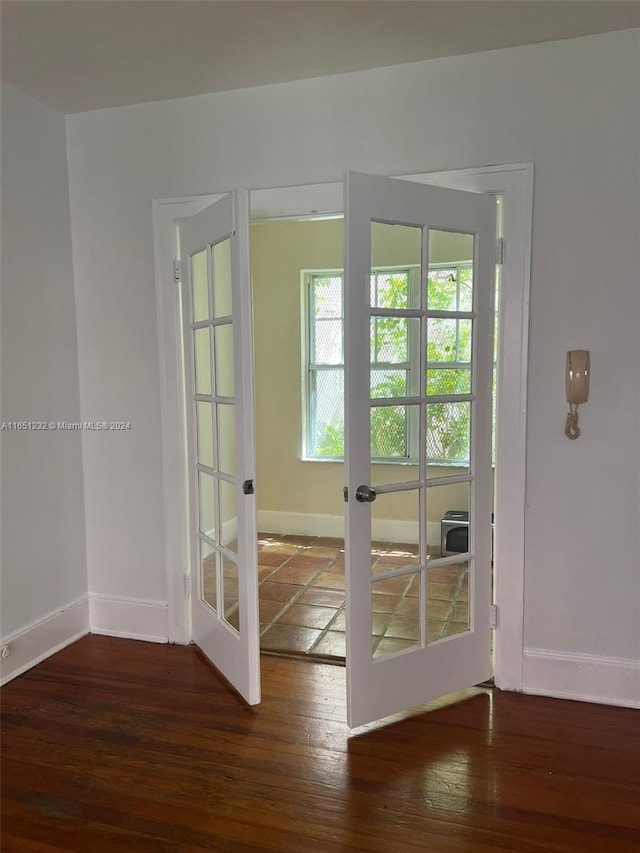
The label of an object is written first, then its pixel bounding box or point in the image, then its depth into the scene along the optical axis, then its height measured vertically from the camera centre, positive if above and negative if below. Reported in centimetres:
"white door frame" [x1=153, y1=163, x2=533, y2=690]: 248 +14
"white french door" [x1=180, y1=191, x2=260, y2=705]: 240 -32
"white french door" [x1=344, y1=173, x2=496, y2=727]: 226 -29
